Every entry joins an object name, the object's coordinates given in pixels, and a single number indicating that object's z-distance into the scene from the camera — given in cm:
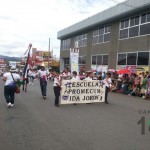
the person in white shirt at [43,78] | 851
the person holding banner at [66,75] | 771
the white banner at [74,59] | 1029
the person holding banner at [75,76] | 764
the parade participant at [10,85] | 650
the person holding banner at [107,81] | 796
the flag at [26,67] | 1003
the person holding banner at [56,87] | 693
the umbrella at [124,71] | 1206
